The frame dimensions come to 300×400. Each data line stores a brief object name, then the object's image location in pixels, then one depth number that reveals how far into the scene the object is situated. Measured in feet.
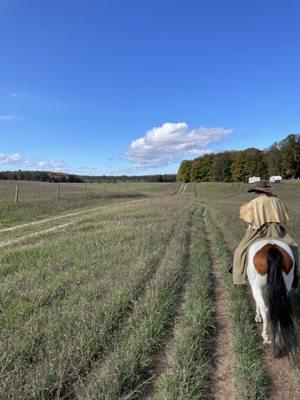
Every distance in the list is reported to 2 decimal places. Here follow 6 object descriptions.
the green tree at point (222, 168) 389.19
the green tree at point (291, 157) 304.09
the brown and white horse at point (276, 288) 17.28
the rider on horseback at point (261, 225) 21.88
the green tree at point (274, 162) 310.86
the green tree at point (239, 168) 368.42
